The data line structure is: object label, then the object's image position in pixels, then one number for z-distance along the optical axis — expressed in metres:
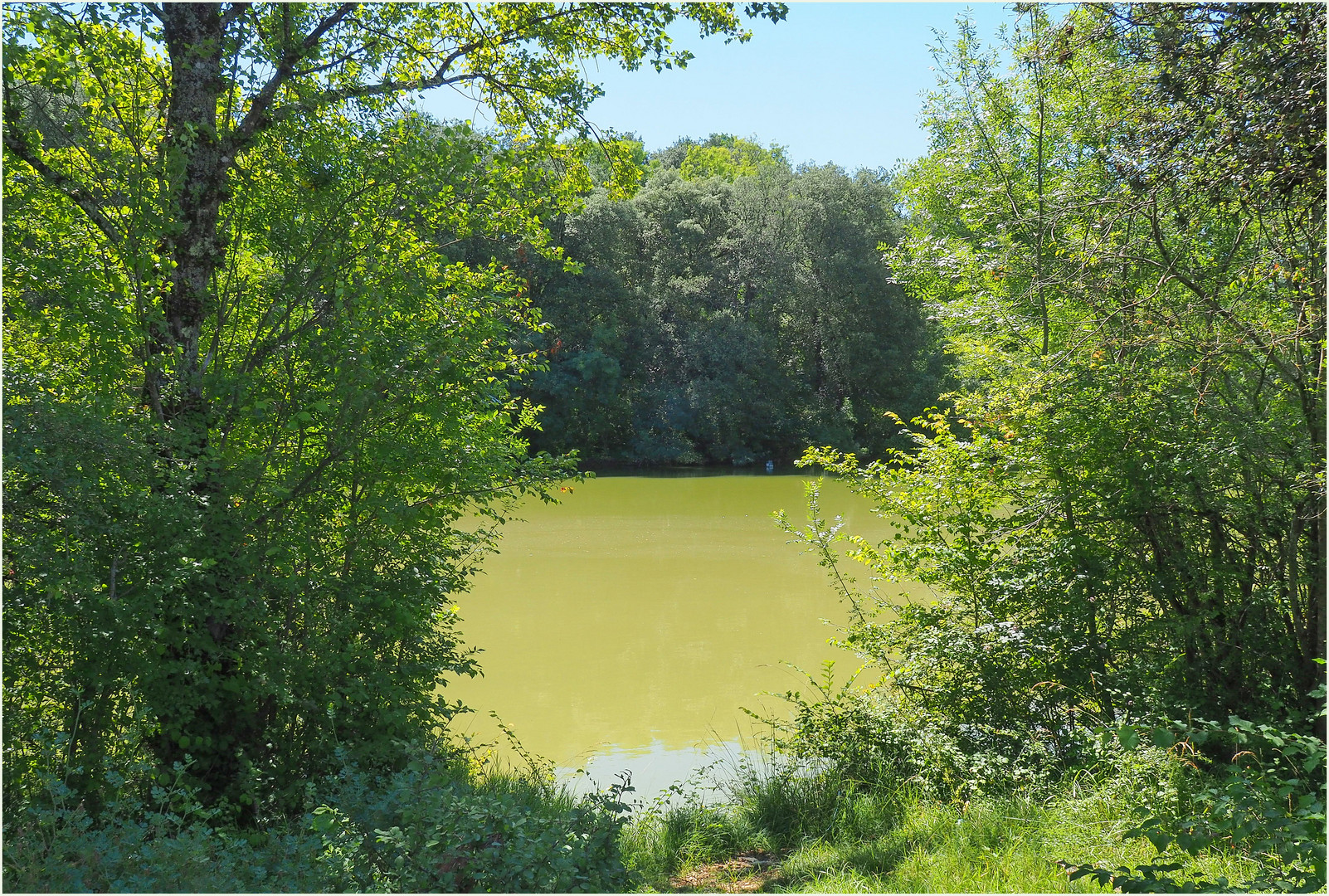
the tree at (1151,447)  4.41
